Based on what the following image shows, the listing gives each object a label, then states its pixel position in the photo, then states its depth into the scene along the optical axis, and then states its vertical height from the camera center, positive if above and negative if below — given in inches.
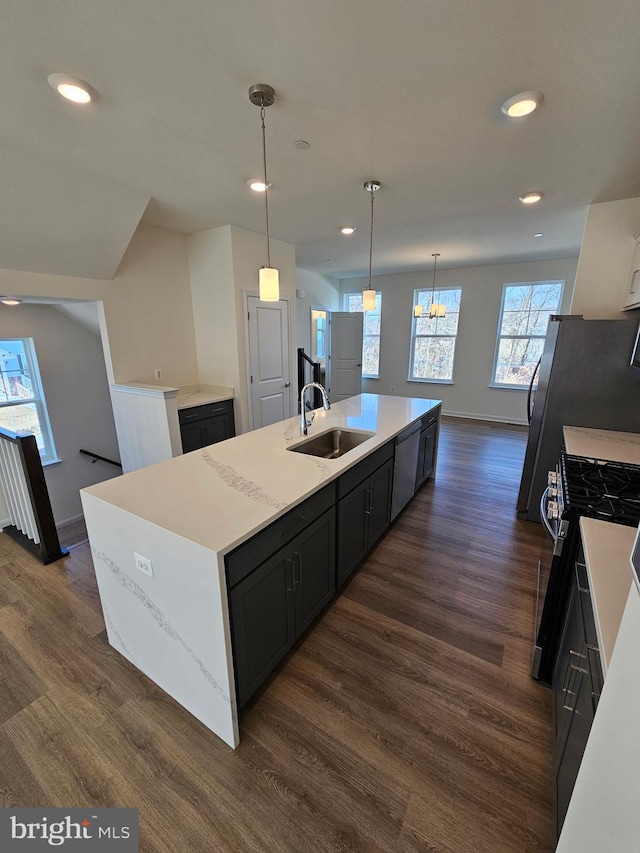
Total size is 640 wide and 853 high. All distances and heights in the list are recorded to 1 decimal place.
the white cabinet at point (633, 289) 104.2 +14.3
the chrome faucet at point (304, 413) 95.6 -21.1
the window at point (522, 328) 231.3 +5.1
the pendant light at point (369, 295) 105.5 +13.2
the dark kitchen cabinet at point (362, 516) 82.8 -46.5
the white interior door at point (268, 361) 165.0 -12.5
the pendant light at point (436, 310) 221.1 +15.8
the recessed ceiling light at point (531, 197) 114.0 +44.9
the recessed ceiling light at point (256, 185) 103.0 +44.5
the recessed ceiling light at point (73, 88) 61.2 +43.8
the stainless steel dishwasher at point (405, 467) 110.9 -43.3
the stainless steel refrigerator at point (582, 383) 101.3 -14.2
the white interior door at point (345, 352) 282.5 -13.5
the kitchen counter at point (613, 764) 19.5 -26.0
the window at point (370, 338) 302.1 -2.2
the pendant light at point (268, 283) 80.1 +11.8
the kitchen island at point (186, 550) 50.4 -32.1
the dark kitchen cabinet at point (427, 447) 134.8 -44.8
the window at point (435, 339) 264.7 -2.8
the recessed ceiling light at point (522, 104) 64.9 +43.3
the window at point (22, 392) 149.0 -24.4
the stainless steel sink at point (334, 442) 101.7 -31.6
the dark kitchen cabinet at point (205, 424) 144.6 -38.3
